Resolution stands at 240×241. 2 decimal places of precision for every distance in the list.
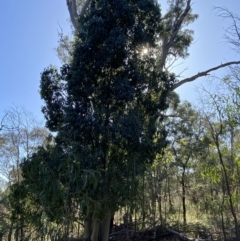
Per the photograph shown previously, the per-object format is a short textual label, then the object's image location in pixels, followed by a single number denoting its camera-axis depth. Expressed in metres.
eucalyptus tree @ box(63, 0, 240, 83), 8.32
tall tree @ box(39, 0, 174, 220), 4.83
